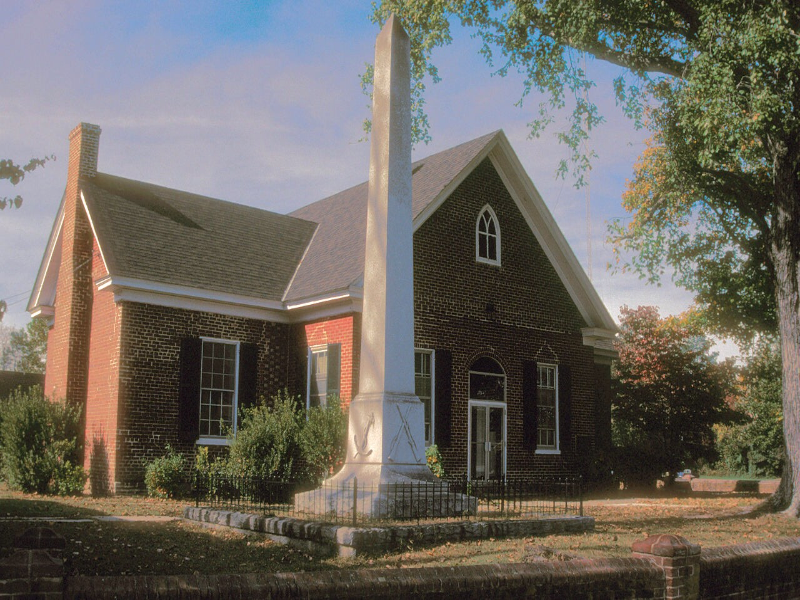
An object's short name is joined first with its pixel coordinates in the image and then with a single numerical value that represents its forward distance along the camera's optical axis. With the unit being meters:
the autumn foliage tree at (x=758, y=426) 31.88
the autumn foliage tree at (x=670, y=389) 29.06
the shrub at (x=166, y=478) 16.09
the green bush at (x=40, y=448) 17.23
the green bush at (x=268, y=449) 15.38
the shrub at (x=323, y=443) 15.37
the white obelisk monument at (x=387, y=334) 10.74
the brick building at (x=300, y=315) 16.94
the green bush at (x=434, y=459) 16.52
